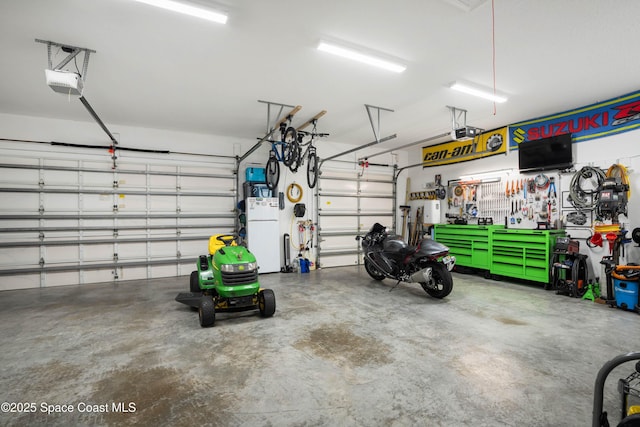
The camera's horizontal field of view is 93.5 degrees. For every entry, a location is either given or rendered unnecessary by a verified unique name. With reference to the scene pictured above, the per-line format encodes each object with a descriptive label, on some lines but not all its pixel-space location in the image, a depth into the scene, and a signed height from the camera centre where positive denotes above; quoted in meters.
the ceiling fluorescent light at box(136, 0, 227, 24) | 2.56 +1.80
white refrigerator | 6.66 -0.38
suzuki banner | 4.68 +1.54
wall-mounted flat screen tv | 5.38 +1.05
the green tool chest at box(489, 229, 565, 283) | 5.30 -0.80
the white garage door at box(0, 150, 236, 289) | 5.60 +0.04
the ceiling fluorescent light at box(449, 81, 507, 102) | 4.31 +1.80
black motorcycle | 4.66 -0.83
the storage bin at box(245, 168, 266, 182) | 6.78 +0.91
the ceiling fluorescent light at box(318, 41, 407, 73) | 3.28 +1.81
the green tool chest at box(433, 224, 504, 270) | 6.31 -0.69
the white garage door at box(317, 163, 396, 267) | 7.75 +0.16
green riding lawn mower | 3.59 -0.91
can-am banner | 6.55 +1.49
